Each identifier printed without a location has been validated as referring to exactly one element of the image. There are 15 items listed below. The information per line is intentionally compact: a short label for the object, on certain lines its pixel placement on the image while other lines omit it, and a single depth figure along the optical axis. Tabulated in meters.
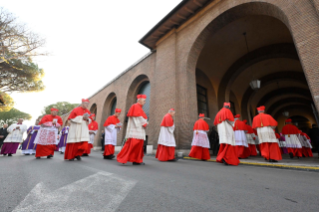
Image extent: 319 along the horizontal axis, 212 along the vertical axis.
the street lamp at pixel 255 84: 8.45
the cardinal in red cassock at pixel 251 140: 8.53
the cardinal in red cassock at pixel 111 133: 6.22
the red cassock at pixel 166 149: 5.76
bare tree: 8.44
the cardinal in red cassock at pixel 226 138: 4.80
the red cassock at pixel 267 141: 5.26
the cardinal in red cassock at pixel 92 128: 8.53
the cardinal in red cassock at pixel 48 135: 5.98
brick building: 5.33
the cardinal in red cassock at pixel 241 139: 7.37
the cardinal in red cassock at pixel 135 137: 4.30
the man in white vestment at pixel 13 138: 8.12
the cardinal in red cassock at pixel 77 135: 5.14
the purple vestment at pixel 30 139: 8.30
